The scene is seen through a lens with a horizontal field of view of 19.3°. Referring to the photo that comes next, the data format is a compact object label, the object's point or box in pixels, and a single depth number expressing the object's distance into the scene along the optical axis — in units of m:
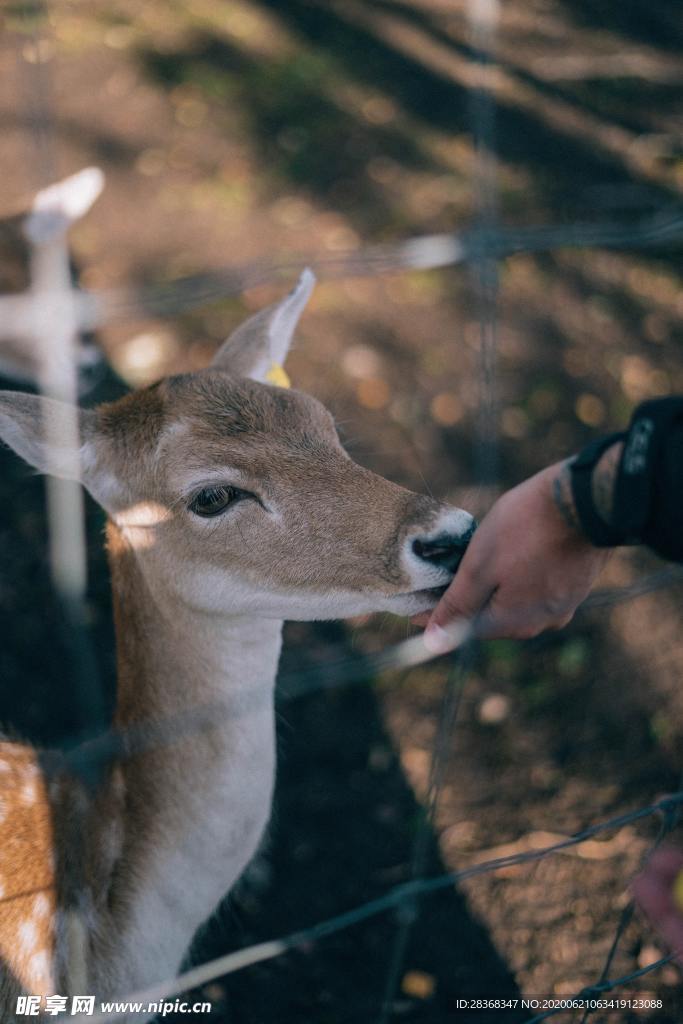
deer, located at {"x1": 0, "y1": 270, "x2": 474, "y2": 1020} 1.14
